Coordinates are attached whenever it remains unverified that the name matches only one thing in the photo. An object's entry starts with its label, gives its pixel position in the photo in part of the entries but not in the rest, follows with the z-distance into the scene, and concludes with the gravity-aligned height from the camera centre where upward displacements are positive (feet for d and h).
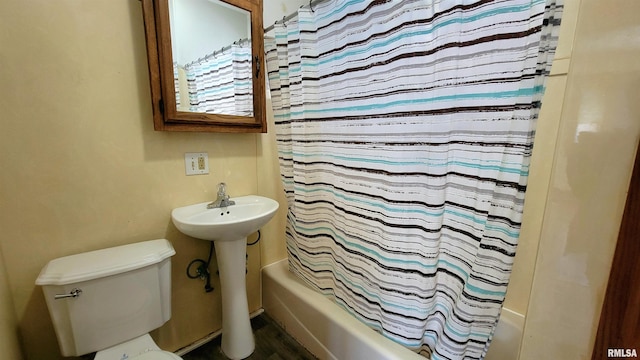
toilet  3.06 -2.20
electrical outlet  4.41 -0.48
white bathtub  3.79 -3.24
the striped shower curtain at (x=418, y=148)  2.58 -0.10
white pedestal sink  4.17 -2.27
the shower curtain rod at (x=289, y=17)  4.17 +2.22
